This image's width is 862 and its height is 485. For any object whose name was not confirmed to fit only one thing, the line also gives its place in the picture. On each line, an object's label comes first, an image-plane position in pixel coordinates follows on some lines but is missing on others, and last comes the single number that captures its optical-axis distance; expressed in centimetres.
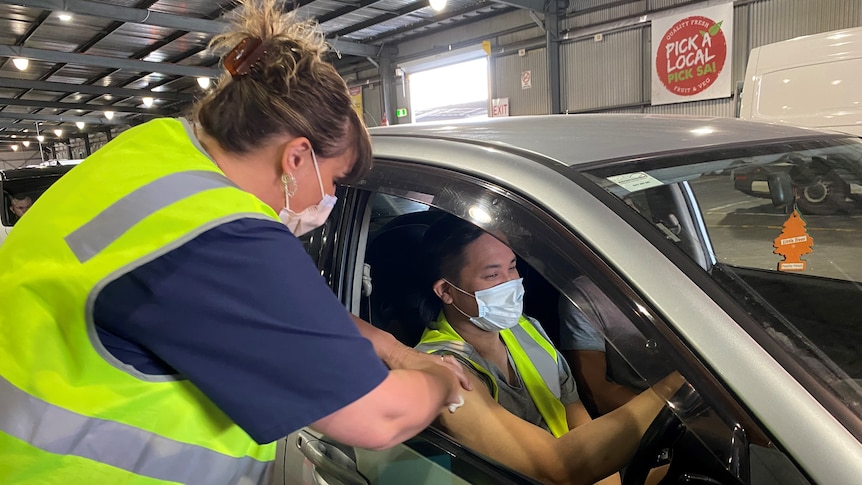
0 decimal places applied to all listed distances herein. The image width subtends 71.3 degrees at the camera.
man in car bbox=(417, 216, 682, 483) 126
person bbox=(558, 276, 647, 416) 161
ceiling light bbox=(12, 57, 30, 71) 1199
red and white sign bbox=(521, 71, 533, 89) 1114
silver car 79
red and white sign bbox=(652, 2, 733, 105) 843
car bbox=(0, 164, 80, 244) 519
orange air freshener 145
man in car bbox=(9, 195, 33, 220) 516
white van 545
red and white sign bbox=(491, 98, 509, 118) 1163
